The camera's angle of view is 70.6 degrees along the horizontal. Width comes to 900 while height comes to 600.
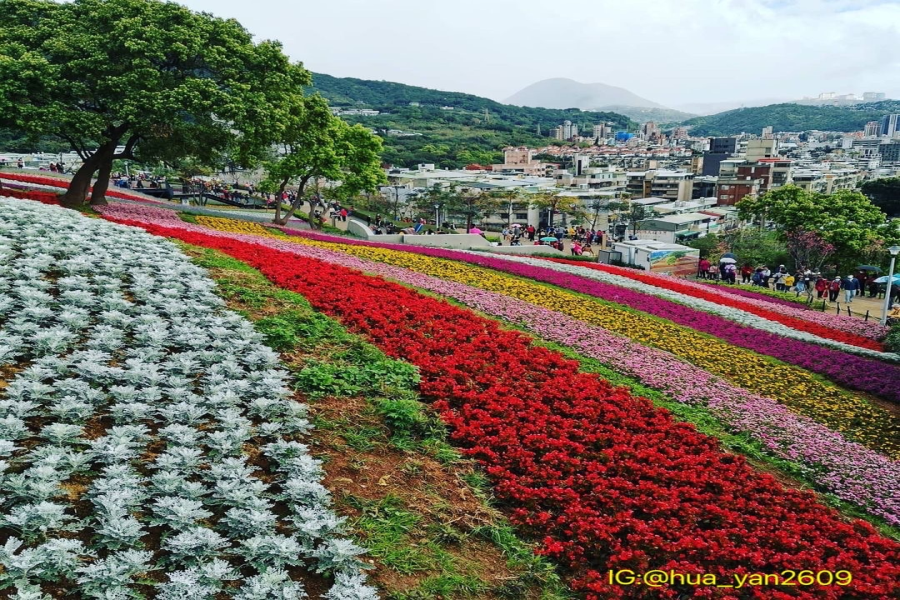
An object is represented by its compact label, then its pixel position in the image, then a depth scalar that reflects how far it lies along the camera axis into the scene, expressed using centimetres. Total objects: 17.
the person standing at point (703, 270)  3447
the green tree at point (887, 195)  7619
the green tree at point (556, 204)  6328
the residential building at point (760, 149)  11719
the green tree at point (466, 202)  6025
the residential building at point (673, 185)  10019
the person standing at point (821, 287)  2677
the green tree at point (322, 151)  3008
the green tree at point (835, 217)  3628
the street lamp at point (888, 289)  1924
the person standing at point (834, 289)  2770
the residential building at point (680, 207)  7444
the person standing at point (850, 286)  2645
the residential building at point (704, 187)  10169
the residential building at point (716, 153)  12825
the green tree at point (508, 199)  6481
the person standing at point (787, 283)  2983
